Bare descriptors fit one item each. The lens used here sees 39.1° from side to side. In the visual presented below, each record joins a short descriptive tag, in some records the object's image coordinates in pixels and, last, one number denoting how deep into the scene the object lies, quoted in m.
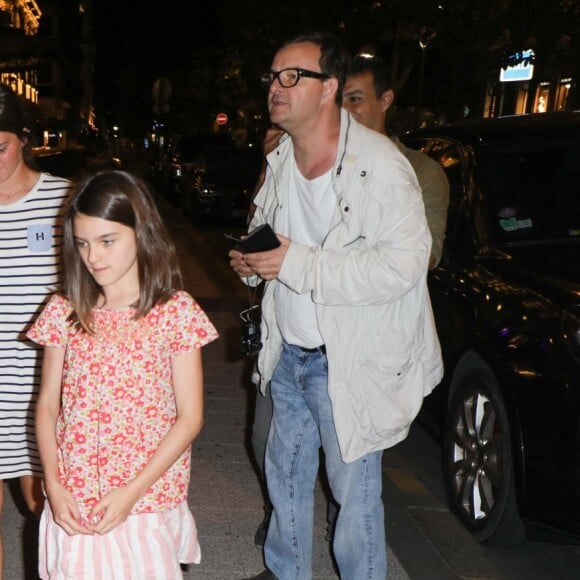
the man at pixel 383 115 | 3.69
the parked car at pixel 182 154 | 20.94
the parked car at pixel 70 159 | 19.52
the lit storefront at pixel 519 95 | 17.73
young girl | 2.15
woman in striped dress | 2.82
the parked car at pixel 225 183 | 15.92
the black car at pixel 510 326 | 3.16
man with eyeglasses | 2.53
